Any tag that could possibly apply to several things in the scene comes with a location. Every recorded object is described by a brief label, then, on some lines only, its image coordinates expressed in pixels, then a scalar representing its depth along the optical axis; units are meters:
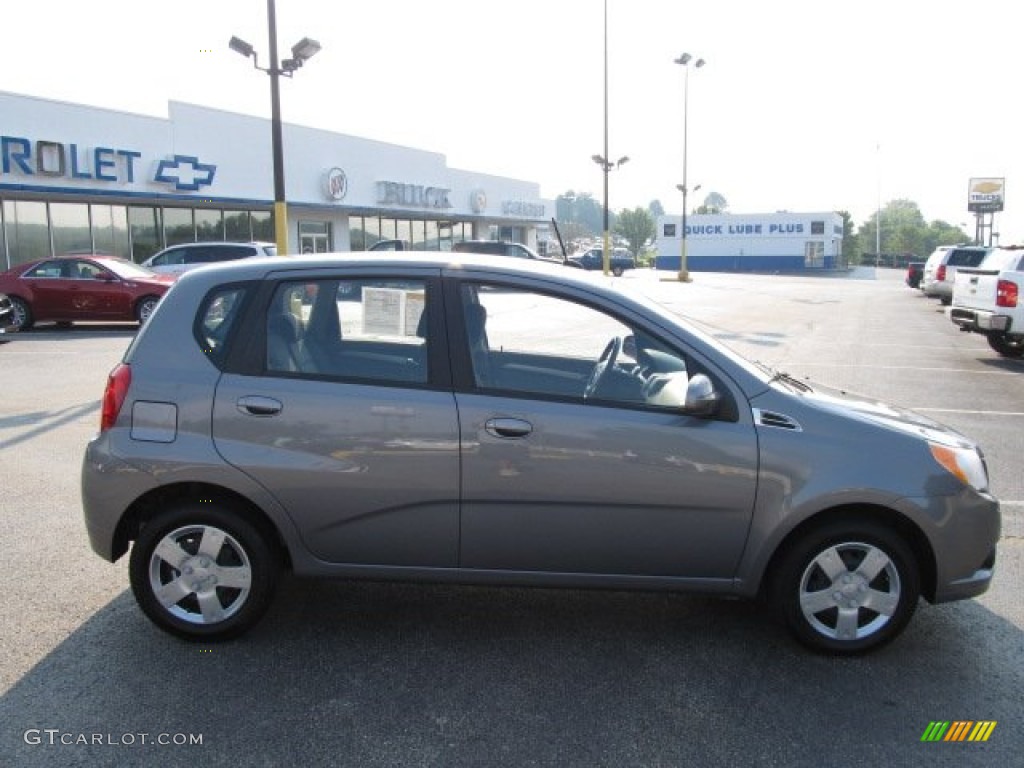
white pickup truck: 12.49
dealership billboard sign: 77.69
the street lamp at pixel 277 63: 14.78
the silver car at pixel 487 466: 3.43
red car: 16.34
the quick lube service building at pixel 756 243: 75.75
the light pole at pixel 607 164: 36.59
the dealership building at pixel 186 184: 22.86
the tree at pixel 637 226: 126.06
